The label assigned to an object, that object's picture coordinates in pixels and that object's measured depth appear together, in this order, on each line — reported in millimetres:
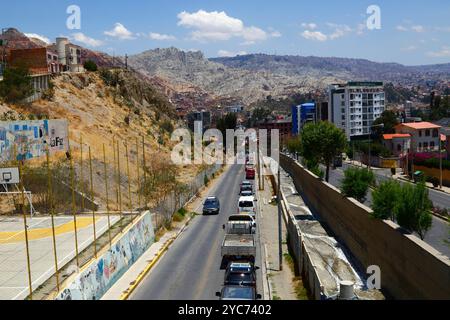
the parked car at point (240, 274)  20328
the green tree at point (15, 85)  57812
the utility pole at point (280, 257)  24450
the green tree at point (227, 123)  131750
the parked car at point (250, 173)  70438
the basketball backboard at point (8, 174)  30706
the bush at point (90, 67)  88188
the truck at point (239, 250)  24969
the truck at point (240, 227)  29250
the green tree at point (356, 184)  31784
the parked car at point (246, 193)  49859
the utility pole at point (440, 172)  52906
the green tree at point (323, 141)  48406
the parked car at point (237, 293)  17609
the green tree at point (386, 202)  22259
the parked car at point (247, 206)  39422
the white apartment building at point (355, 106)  137000
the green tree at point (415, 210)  21344
